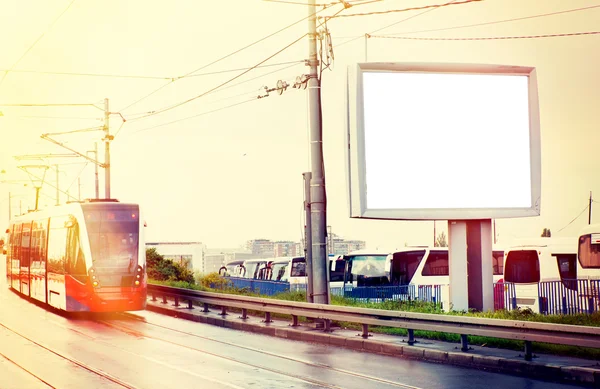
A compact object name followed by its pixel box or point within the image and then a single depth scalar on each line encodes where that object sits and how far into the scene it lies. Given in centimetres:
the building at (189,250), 9456
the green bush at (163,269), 4225
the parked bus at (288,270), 4075
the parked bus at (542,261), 2741
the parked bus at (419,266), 3275
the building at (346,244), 13948
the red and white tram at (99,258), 2352
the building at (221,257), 12025
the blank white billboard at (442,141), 2053
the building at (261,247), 15088
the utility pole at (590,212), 7629
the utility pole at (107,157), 3825
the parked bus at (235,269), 5441
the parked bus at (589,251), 2538
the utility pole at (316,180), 2050
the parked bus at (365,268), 3428
